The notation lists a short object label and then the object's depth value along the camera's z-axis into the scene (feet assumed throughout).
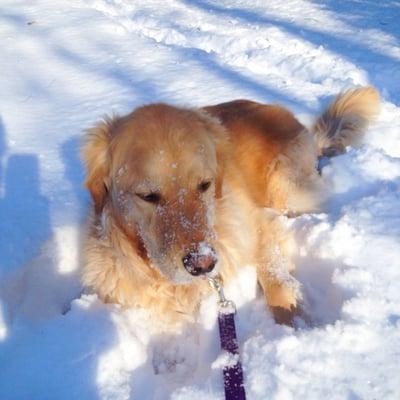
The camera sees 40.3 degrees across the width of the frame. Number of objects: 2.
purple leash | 1.88
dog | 2.11
